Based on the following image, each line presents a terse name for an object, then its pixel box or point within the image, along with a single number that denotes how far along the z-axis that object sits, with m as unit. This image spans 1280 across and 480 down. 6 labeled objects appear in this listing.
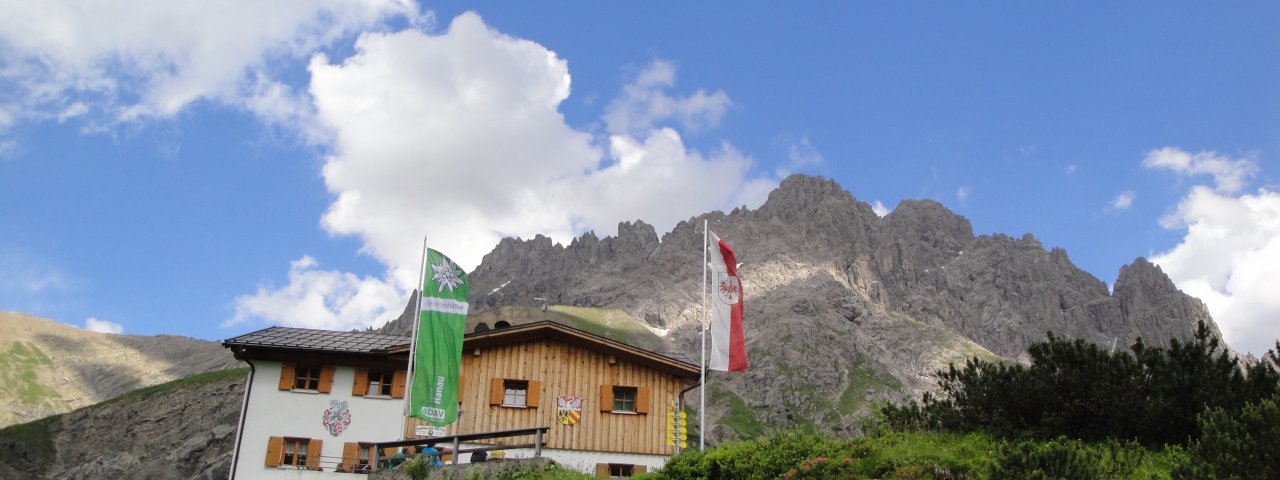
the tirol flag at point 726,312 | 29.55
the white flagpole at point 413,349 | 28.83
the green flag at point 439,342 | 28.55
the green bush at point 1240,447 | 13.44
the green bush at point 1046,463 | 14.55
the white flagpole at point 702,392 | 28.32
